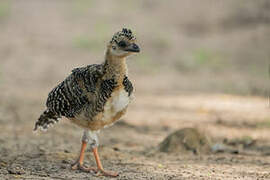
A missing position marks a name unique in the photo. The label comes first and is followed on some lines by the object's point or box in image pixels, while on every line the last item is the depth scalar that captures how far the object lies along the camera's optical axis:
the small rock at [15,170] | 11.19
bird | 11.27
